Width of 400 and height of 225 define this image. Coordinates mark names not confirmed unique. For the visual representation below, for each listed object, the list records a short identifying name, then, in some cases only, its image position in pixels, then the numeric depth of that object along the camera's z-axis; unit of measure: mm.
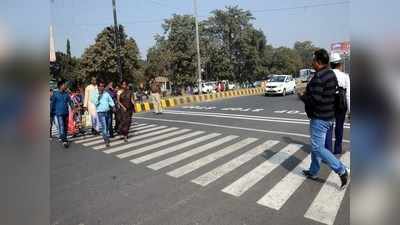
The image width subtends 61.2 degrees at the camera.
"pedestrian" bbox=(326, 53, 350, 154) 3629
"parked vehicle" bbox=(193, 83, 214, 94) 26548
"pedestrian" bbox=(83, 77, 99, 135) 7715
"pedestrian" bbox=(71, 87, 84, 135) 8719
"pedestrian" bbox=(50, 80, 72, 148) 6770
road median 16094
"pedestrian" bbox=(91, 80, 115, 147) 7283
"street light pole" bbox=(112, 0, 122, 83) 8578
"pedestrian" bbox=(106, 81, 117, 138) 7848
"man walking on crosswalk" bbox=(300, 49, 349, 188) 2996
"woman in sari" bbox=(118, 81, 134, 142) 7953
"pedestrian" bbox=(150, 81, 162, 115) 13627
